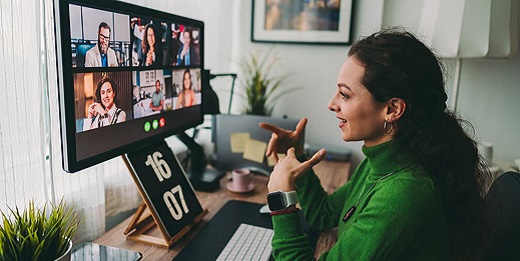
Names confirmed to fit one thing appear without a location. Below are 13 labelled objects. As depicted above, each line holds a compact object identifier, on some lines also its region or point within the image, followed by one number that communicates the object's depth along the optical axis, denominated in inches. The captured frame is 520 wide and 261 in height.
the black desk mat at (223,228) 43.1
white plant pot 32.2
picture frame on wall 77.8
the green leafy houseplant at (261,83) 79.8
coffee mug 61.4
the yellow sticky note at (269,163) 68.7
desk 43.9
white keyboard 42.2
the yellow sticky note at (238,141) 70.7
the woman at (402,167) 32.6
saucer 61.2
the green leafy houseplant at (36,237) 30.3
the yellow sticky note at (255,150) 69.3
